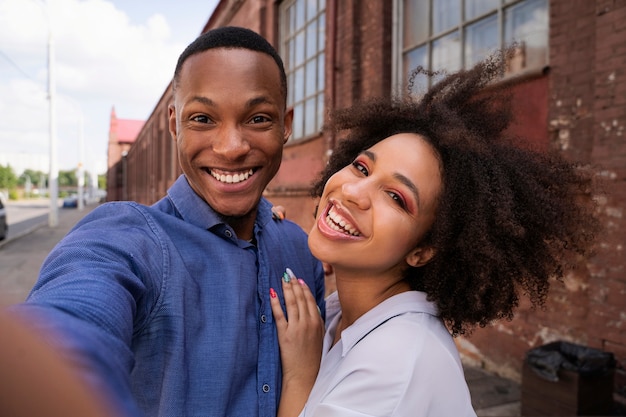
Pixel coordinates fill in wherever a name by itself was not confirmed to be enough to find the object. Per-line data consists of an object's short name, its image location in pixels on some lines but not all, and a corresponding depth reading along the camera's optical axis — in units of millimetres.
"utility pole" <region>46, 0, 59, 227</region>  19562
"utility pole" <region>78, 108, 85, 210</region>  38250
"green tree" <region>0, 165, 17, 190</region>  70688
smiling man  861
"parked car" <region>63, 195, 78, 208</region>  50219
